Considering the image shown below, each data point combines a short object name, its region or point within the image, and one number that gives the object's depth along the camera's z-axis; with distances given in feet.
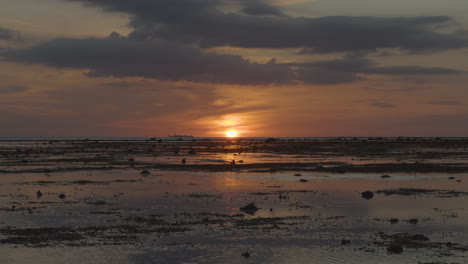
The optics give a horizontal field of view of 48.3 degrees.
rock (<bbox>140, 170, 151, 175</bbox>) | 177.55
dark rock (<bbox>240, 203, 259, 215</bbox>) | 96.02
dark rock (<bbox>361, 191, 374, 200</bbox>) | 113.67
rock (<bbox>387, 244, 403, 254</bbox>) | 63.92
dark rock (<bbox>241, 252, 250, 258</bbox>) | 62.75
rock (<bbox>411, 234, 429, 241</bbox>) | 70.78
